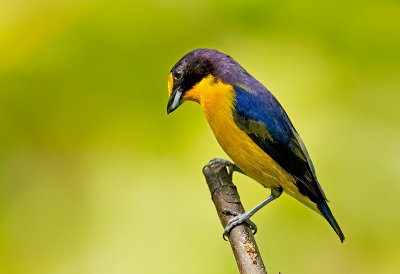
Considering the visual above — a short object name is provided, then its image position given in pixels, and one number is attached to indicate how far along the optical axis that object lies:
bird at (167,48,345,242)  5.67
